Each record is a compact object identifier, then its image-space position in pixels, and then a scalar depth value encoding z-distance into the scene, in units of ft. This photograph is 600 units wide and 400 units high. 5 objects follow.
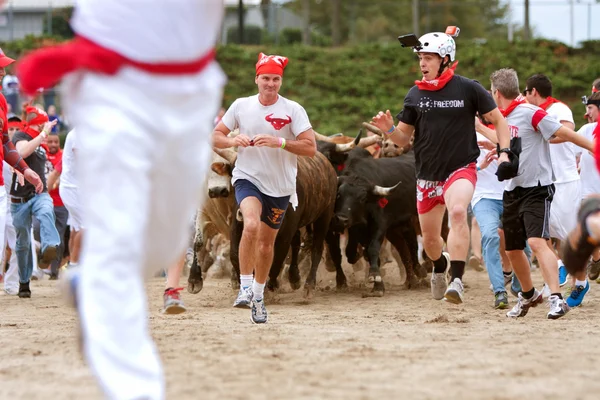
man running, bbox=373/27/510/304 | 60.75
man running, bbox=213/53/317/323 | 64.18
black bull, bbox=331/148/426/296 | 86.43
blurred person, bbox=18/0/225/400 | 28.04
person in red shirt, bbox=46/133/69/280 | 108.27
